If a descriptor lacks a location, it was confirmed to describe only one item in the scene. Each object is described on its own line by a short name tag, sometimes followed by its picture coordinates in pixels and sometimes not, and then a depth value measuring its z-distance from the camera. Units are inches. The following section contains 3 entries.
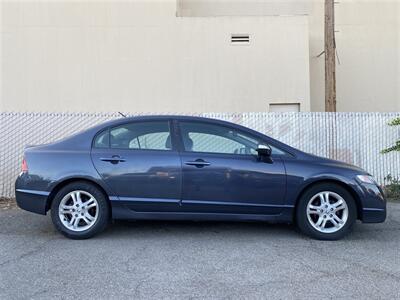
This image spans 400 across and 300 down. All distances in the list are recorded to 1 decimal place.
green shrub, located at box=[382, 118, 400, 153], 385.7
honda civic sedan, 232.7
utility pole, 467.5
